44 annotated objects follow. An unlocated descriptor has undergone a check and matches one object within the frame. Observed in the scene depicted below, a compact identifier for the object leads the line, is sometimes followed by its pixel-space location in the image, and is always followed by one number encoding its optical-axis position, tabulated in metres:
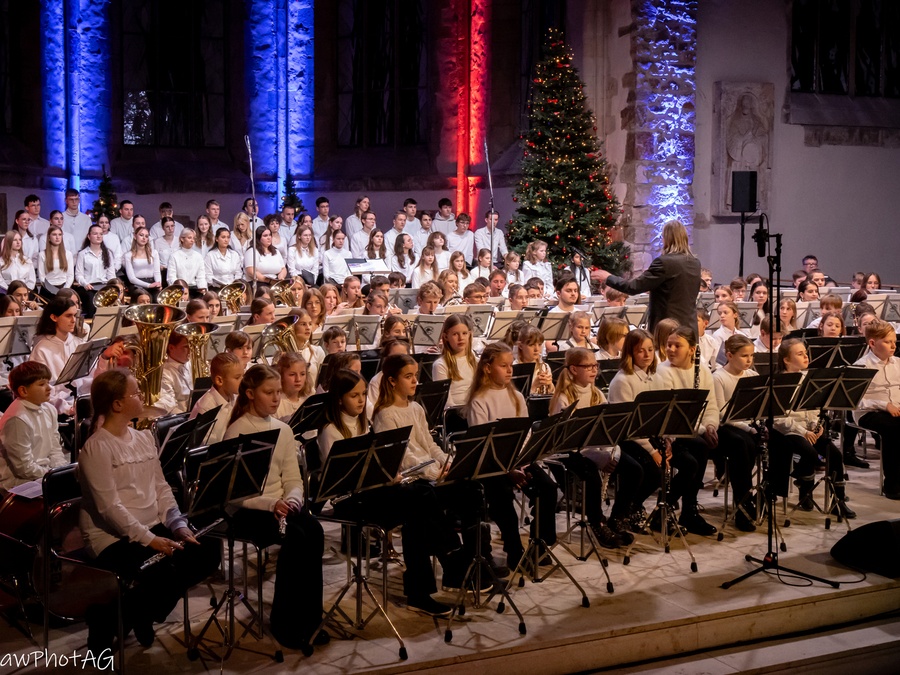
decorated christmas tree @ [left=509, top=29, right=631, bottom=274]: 14.99
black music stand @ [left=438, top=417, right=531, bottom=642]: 5.41
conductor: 8.28
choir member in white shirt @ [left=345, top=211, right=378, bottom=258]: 15.75
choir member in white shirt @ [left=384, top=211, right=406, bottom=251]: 15.43
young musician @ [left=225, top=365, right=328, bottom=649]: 5.16
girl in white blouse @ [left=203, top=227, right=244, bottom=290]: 14.10
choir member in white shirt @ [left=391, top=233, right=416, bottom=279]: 14.45
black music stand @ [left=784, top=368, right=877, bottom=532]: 7.10
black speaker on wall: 15.14
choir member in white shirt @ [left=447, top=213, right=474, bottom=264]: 16.08
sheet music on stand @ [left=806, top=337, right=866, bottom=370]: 8.74
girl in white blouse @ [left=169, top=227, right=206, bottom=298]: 13.71
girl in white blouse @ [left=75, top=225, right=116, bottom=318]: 13.62
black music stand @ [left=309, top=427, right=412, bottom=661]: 5.04
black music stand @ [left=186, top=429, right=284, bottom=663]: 4.76
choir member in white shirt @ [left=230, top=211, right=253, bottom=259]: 14.52
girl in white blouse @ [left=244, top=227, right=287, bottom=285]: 14.16
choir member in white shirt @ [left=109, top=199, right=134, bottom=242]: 15.59
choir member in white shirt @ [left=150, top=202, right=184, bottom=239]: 15.08
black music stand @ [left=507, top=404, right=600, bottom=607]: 5.70
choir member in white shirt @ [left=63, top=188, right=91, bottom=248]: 15.54
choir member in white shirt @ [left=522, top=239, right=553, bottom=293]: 13.78
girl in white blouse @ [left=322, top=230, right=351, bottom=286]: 14.59
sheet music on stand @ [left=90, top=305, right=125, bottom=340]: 8.82
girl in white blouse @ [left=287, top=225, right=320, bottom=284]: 14.57
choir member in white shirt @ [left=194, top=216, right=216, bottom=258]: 14.31
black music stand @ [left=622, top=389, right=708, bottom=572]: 6.34
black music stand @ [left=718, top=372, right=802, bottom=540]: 6.77
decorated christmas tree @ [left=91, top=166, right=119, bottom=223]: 16.39
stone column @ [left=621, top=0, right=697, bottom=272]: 15.76
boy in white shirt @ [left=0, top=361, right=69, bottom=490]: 5.59
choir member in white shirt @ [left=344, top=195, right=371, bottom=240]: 15.97
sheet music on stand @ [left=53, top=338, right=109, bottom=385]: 7.24
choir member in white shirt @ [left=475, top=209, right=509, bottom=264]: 16.12
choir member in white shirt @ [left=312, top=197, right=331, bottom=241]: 16.33
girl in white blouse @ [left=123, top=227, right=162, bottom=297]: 13.88
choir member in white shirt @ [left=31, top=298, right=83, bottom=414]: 7.81
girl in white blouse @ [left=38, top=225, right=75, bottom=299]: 13.21
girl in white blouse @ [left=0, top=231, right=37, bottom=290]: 12.68
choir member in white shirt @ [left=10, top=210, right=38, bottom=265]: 13.14
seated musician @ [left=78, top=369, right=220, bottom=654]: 4.82
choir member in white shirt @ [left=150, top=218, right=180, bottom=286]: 14.59
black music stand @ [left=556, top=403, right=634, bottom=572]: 6.01
